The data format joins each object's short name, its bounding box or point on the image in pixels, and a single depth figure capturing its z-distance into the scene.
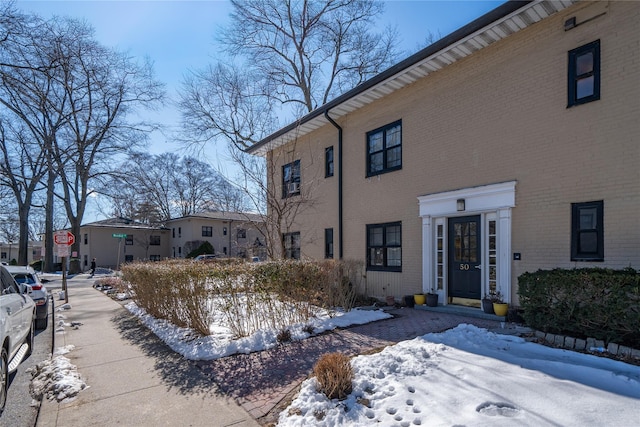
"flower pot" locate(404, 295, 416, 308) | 9.22
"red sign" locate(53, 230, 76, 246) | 12.68
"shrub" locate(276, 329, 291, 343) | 6.20
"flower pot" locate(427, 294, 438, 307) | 8.69
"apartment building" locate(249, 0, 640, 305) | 6.19
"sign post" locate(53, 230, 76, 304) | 12.70
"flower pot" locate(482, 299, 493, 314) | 7.51
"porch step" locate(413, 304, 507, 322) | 7.32
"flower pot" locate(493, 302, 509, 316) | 7.21
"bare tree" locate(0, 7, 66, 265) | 8.01
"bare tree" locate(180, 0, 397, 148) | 21.17
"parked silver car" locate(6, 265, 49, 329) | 8.56
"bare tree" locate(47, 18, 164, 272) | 27.44
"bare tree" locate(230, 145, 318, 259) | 12.02
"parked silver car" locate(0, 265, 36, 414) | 4.13
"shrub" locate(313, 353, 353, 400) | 3.85
